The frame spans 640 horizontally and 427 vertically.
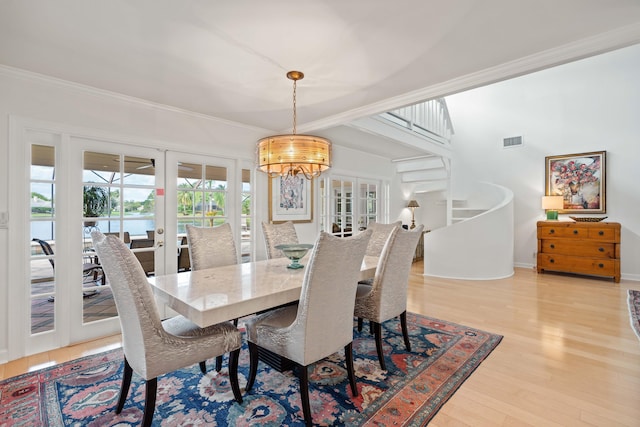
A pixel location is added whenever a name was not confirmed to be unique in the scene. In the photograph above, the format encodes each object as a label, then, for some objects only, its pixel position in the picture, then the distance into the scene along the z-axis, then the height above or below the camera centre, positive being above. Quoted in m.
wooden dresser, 4.68 -0.57
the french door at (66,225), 2.44 -0.12
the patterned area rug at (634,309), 2.94 -1.08
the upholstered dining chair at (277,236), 3.14 -0.26
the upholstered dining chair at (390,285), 2.25 -0.56
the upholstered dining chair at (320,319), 1.60 -0.60
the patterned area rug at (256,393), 1.70 -1.14
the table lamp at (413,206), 6.56 +0.12
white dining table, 1.55 -0.47
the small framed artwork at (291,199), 4.23 +0.17
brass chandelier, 2.25 +0.45
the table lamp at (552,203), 5.19 +0.15
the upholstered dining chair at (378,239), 3.18 -0.29
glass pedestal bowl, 2.42 -0.32
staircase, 4.84 -0.39
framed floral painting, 5.10 +0.54
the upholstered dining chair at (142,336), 1.45 -0.63
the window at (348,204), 5.11 +0.13
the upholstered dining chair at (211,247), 2.68 -0.32
